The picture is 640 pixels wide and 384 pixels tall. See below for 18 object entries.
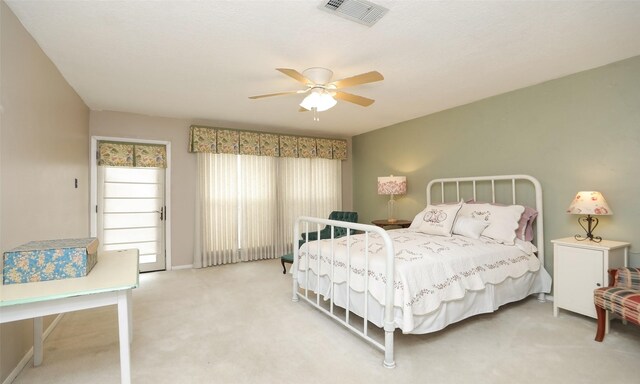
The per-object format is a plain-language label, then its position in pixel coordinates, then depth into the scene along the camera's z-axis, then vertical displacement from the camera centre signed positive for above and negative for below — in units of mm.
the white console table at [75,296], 1267 -421
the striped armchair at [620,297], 1983 -732
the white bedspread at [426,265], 2102 -588
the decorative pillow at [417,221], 3651 -352
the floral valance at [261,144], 4613 +835
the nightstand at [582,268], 2465 -654
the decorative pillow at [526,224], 3051 -338
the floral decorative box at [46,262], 1439 -323
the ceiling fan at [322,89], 2523 +905
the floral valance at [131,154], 4145 +578
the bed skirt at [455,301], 2154 -887
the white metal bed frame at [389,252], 1960 -472
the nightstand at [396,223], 4434 -444
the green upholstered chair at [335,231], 4164 -544
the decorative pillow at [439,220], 3266 -305
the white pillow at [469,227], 3090 -362
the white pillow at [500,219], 2982 -285
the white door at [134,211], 4224 -229
